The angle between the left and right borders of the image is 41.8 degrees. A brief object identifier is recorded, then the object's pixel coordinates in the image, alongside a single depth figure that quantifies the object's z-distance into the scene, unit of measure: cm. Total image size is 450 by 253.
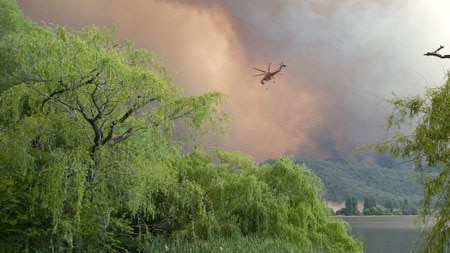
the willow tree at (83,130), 1155
